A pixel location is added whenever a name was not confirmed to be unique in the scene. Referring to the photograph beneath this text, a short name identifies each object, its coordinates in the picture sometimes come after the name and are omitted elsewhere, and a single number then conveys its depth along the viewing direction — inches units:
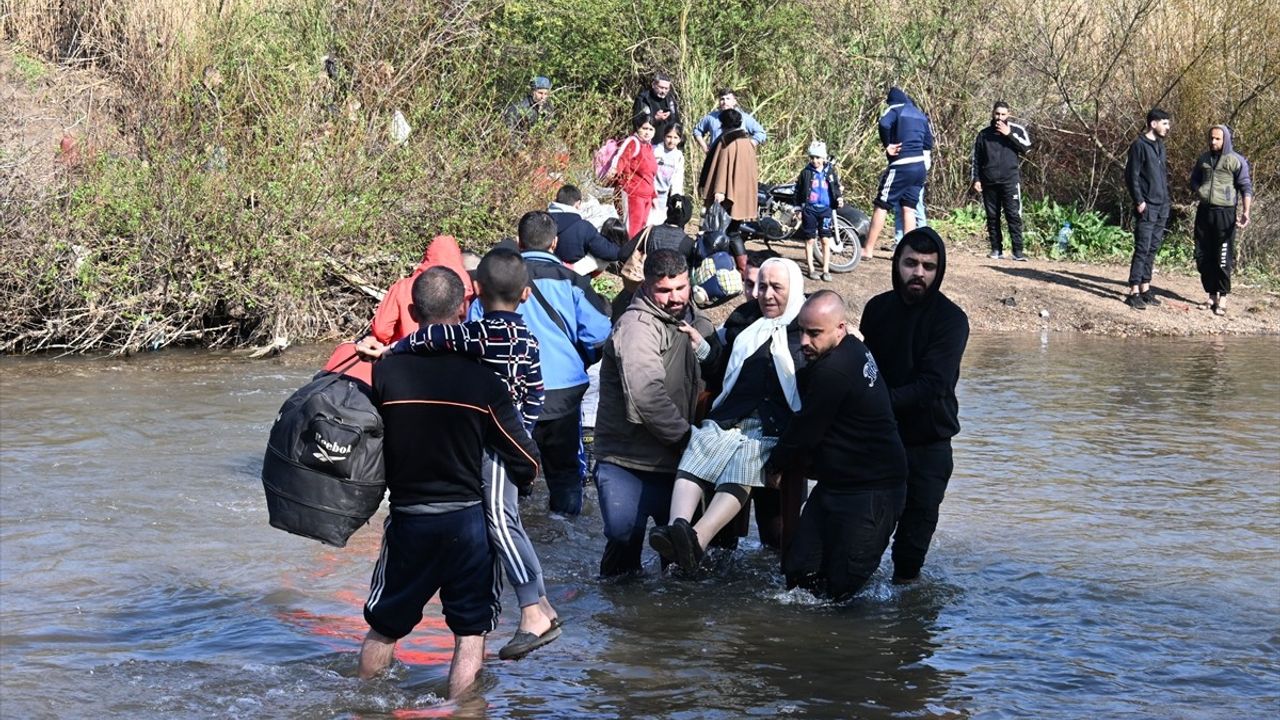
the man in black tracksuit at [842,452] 254.2
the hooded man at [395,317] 286.0
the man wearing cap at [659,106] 668.1
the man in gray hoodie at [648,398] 269.3
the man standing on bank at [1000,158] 713.0
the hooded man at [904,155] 669.3
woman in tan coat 622.5
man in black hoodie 269.0
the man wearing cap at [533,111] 656.4
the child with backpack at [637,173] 606.9
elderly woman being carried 269.7
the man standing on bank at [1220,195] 637.9
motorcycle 662.5
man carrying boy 206.5
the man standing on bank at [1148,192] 647.1
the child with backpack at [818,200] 644.7
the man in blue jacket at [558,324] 310.0
